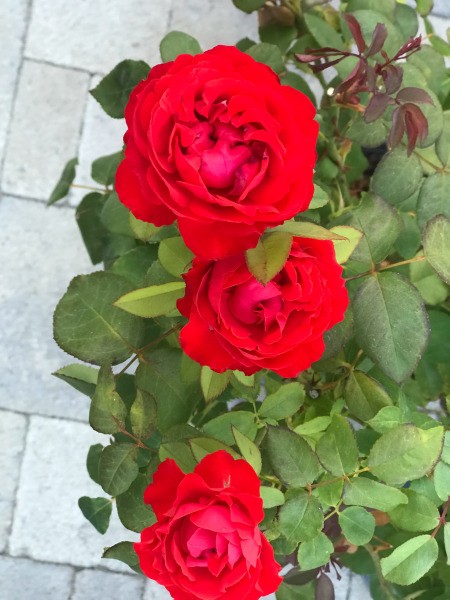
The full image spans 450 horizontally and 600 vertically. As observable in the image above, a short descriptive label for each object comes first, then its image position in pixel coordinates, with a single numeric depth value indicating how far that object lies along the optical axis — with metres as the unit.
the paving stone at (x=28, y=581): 1.27
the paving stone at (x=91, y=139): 1.30
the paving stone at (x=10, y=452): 1.27
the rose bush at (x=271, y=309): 0.41
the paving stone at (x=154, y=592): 1.28
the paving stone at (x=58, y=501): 1.27
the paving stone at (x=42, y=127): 1.29
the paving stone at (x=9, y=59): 1.29
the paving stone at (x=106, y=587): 1.28
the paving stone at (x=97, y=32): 1.29
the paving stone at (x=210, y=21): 1.29
